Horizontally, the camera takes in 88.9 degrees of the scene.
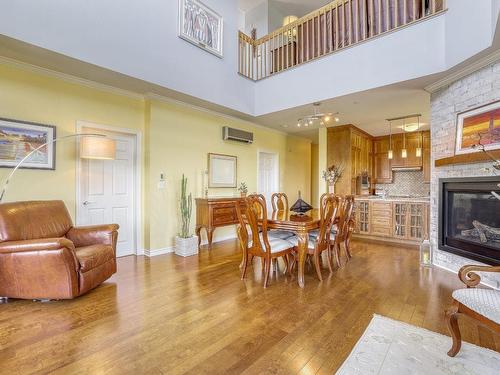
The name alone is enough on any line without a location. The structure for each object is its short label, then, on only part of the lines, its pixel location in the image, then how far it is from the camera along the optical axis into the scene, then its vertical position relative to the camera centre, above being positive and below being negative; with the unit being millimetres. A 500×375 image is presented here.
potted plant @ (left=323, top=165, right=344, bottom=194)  5961 +260
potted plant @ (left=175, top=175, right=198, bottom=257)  4203 -840
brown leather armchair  2389 -730
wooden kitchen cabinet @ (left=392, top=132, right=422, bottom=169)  6264 +964
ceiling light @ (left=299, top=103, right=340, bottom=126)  3631 +1035
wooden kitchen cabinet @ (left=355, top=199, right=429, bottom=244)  4898 -681
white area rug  1579 -1133
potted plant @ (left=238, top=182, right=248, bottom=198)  5497 -71
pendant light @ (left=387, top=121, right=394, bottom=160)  6255 +1274
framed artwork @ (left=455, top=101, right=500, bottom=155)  2852 +702
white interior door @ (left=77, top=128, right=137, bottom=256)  3736 -98
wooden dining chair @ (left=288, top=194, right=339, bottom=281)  2988 -459
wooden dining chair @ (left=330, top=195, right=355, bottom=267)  3324 -524
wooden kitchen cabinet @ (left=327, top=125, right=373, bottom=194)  5879 +796
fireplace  2916 -402
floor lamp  3133 +473
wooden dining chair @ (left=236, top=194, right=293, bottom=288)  2818 -662
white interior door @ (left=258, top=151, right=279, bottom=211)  6555 +314
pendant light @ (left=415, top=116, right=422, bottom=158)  5032 +1137
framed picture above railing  3889 +2594
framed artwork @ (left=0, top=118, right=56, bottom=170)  2992 +508
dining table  2879 -480
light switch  4319 +42
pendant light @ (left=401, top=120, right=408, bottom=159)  6322 +1169
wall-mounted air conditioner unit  5250 +1084
